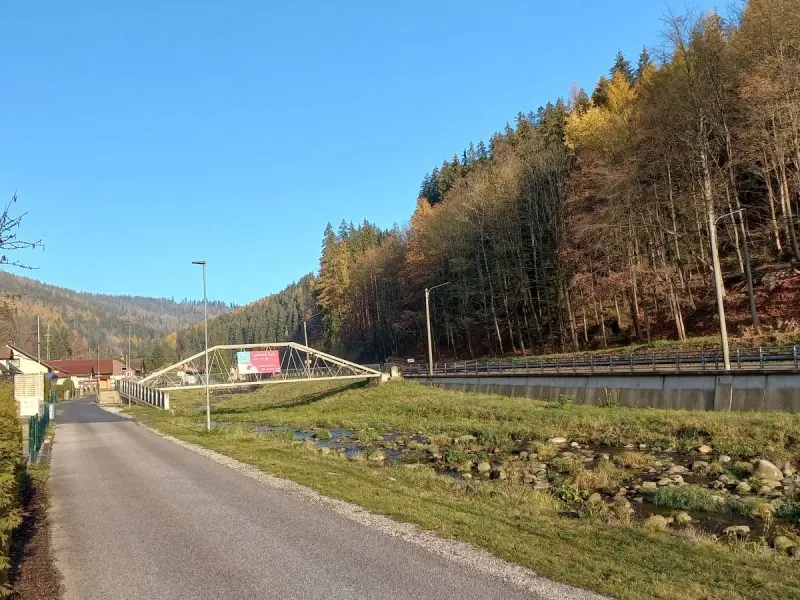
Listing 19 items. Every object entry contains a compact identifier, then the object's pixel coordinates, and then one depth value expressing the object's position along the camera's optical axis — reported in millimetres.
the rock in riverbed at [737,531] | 10570
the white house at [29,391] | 32750
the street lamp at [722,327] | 23703
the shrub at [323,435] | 30062
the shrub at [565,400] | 30834
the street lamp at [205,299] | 29847
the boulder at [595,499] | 13180
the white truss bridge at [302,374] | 50031
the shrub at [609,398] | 29109
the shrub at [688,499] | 12751
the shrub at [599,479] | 15188
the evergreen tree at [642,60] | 70625
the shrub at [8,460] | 6379
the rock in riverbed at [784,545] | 8969
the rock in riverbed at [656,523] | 10258
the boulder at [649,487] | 14347
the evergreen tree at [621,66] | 77812
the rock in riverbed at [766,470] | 15312
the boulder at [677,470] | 16641
